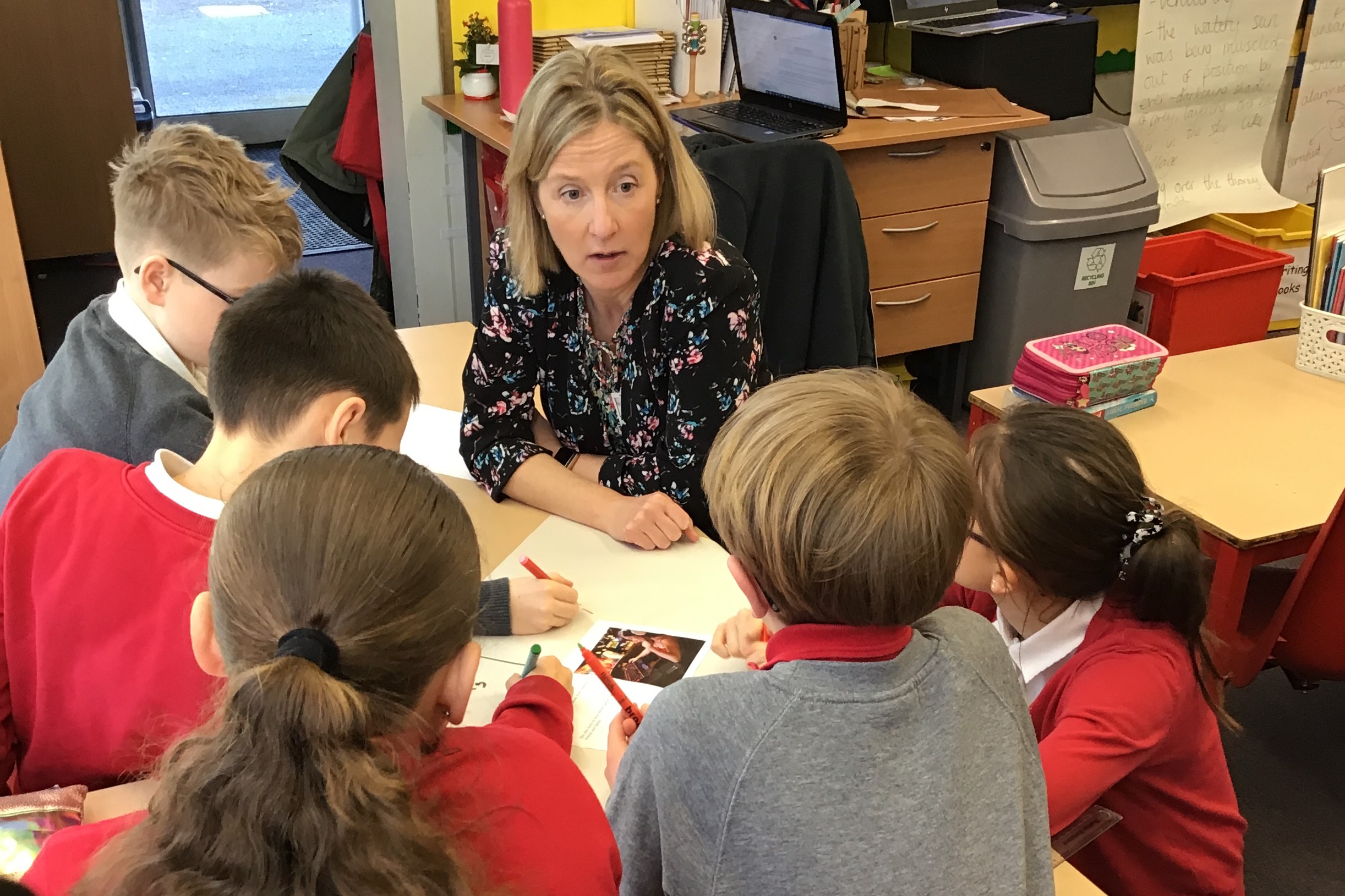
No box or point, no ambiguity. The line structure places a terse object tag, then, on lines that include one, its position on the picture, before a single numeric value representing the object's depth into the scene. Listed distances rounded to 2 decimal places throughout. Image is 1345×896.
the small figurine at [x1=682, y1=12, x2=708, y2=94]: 3.09
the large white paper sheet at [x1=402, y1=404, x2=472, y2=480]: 1.73
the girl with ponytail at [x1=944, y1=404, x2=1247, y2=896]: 1.20
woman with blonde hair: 1.58
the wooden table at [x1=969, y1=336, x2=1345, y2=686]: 1.65
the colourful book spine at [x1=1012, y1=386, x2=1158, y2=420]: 1.97
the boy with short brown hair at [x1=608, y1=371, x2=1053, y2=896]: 0.83
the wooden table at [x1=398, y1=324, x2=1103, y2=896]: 1.48
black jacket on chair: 2.26
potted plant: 3.05
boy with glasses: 1.43
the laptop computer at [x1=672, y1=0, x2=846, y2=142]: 2.83
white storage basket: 2.08
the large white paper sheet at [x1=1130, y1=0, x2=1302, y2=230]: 3.70
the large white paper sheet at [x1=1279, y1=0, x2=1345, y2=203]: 3.98
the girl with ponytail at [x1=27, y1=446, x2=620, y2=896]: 0.65
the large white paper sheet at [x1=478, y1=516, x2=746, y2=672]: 1.32
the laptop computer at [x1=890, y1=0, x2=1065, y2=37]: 3.25
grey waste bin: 3.16
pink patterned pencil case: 1.94
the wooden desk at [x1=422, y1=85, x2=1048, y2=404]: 2.95
